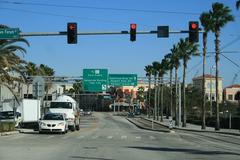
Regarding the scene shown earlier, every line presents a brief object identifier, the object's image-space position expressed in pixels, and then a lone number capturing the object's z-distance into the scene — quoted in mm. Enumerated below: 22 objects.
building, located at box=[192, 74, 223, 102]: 191150
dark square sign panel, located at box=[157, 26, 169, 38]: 28656
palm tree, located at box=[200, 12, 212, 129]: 59844
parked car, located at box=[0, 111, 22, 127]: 47531
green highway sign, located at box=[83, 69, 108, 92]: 71500
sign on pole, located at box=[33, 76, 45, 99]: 44531
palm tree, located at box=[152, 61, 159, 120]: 114438
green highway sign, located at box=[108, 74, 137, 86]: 74375
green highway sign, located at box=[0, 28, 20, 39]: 30614
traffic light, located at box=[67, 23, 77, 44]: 28141
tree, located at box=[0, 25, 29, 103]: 42425
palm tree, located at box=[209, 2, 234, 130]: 59125
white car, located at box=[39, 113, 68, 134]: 38531
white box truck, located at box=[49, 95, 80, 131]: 44000
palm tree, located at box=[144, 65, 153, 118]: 122969
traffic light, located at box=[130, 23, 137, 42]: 28447
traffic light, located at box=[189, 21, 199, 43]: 27906
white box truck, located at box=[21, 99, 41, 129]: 50938
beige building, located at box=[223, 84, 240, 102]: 195912
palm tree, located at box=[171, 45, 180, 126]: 82825
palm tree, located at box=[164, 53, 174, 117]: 88938
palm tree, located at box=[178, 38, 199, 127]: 75438
